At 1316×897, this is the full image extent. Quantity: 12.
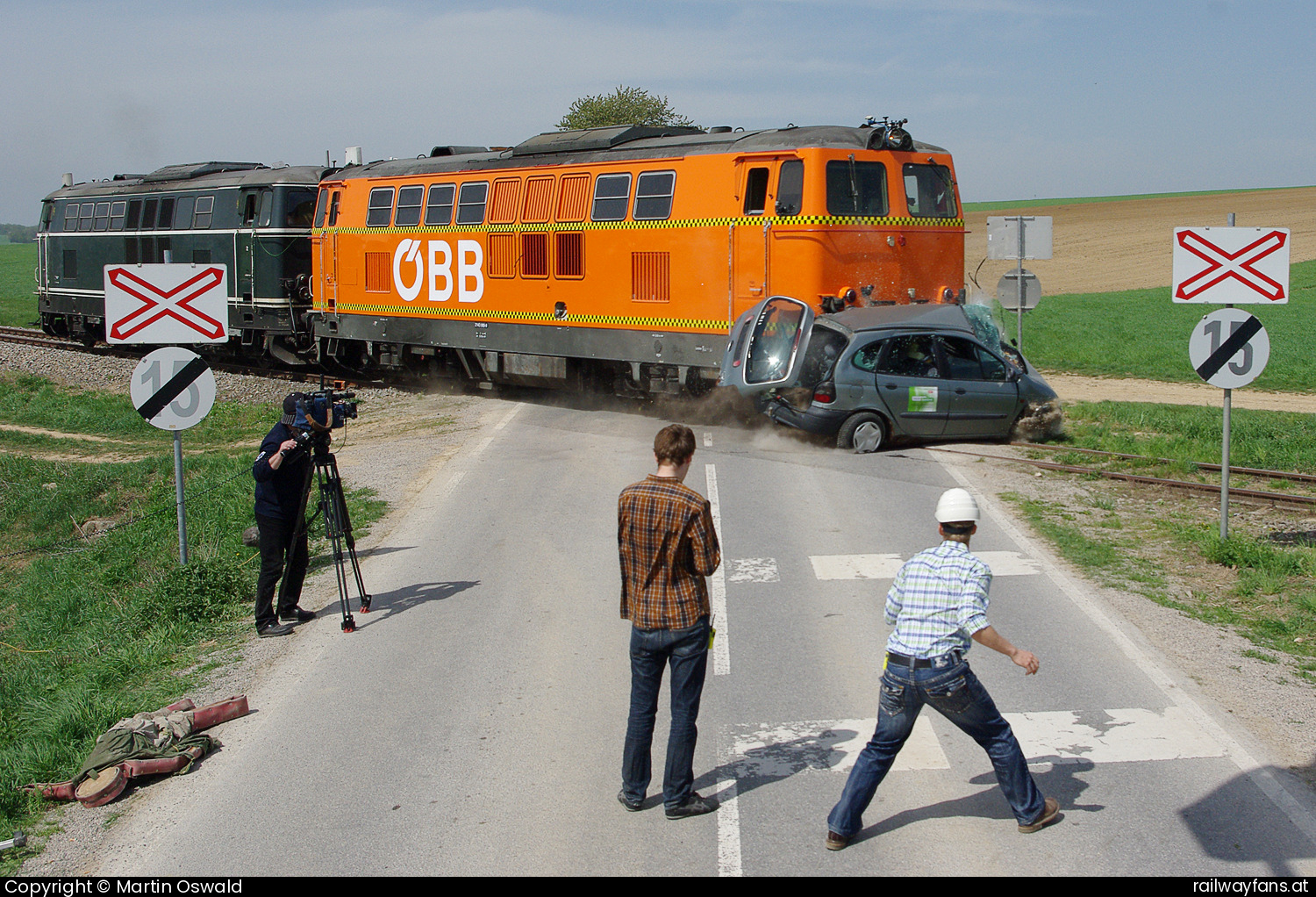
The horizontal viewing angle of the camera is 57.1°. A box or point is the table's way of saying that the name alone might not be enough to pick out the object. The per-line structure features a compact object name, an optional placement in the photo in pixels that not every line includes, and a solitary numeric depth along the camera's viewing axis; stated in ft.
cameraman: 28.17
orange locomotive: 52.29
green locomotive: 81.66
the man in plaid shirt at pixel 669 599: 17.98
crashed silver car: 49.11
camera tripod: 28.60
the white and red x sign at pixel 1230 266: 34.27
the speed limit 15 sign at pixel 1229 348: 34.32
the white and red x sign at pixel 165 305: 33.27
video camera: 28.22
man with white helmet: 16.79
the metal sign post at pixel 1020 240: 62.08
